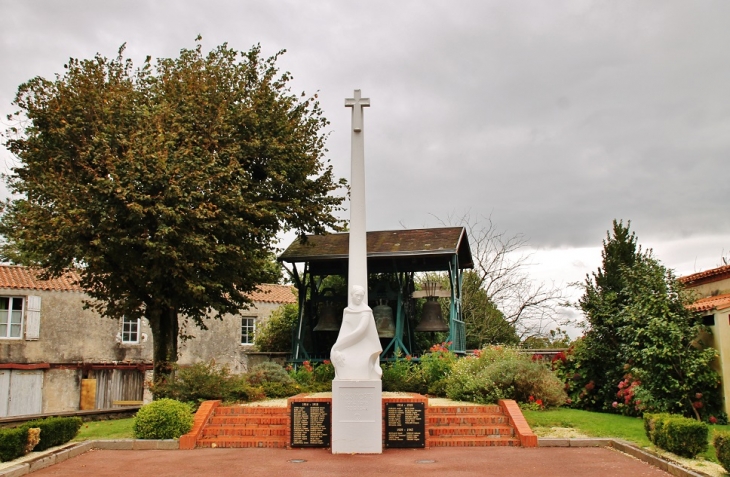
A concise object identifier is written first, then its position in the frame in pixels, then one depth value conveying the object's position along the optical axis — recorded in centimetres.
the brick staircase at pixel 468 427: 1299
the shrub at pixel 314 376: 1848
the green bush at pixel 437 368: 1750
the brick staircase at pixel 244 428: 1320
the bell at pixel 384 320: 2075
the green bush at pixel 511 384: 1562
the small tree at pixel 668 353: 1442
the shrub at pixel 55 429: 1221
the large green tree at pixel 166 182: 1653
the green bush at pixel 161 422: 1322
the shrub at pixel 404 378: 1812
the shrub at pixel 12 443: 1117
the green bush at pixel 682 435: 1059
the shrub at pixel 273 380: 1717
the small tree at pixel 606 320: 1747
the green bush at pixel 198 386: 1551
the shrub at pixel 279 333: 2441
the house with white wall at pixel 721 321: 1420
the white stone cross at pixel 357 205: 1298
